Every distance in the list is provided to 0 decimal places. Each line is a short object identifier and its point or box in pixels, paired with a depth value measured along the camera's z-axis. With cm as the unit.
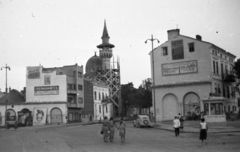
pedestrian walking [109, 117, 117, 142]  2227
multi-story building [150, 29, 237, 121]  4834
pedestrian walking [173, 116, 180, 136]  2572
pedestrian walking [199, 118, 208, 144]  1954
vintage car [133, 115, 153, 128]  3984
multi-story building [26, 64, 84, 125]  6725
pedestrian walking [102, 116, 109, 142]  2235
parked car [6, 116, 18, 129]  6253
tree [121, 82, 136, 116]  10738
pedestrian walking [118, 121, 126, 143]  2150
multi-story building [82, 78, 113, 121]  7841
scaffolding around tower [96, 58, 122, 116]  10075
